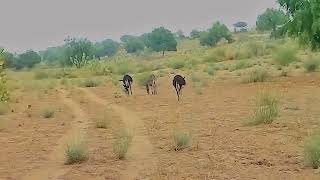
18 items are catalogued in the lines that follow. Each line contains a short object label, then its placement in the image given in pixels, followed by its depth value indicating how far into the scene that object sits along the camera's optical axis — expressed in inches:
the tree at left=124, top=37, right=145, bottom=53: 5772.6
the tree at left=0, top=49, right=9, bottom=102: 1089.4
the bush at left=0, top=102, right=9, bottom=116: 1114.1
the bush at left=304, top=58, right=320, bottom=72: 1736.0
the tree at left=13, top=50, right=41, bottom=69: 4815.5
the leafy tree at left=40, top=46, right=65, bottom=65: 4313.5
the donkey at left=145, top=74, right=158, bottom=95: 1448.1
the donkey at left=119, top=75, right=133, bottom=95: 1433.3
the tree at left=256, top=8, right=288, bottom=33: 4351.9
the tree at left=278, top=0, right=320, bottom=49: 1253.1
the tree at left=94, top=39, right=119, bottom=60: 6599.9
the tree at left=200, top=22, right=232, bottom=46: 4429.1
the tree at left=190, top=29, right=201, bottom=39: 6692.9
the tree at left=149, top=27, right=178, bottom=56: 4707.7
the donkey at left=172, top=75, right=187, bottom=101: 1219.2
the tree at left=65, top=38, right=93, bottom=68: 4160.7
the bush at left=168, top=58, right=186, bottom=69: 2689.5
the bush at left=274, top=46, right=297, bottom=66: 1961.1
